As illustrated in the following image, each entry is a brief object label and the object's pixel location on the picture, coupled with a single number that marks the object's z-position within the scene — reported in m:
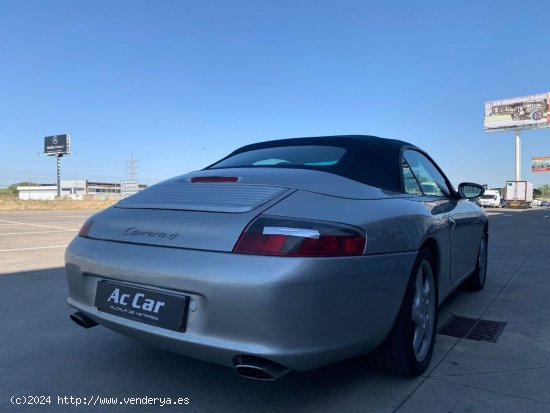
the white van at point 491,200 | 41.34
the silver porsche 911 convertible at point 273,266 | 1.88
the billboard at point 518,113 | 55.19
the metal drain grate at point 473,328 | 3.34
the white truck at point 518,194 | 43.03
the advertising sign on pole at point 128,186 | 41.42
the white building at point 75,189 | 104.26
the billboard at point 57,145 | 76.06
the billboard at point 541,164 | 75.44
